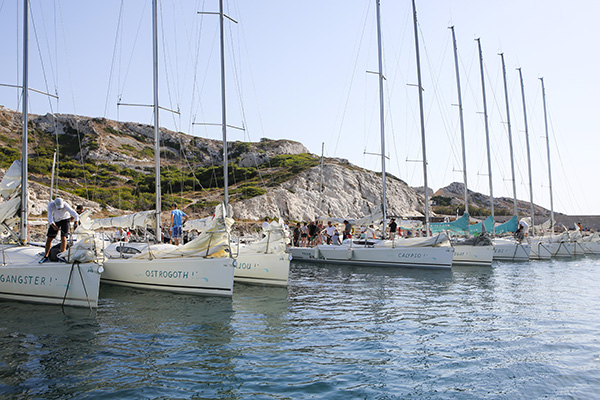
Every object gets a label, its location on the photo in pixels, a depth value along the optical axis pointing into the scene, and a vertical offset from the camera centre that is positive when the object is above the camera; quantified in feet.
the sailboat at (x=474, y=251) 72.18 -3.89
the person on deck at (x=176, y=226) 56.39 +1.15
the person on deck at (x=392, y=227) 77.36 +0.52
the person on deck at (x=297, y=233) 90.84 -0.32
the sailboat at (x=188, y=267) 40.86 -3.16
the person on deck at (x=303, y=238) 92.56 -1.32
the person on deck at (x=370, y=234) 84.78 -0.78
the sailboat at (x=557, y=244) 93.88 -3.94
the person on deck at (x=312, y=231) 85.76 +0.11
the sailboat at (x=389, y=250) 66.59 -3.27
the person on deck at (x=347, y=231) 86.02 -0.13
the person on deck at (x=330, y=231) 87.03 +0.05
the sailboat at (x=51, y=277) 34.35 -3.22
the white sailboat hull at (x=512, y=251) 85.76 -4.79
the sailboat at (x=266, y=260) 49.08 -3.15
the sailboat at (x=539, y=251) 90.12 -5.14
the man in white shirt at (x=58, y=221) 37.29 +1.44
